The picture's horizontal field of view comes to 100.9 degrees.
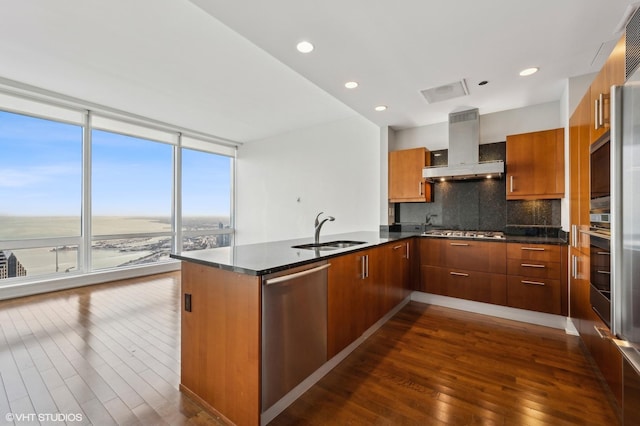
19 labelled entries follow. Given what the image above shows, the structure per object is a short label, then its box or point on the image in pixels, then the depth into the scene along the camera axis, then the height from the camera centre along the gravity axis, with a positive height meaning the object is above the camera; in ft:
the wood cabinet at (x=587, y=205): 4.86 +0.22
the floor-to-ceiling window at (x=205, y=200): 18.85 +0.96
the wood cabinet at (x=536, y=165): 9.51 +1.78
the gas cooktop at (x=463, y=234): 10.46 -0.90
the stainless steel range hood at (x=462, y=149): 10.97 +2.80
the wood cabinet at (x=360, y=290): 6.45 -2.28
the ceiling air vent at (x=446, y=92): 9.05 +4.36
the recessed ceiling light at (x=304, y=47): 6.67 +4.28
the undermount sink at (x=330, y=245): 8.11 -1.06
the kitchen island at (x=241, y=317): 4.54 -2.13
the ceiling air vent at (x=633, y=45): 3.81 +2.52
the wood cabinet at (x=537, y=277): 8.79 -2.23
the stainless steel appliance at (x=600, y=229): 4.90 -0.33
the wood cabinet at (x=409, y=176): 12.30 +1.74
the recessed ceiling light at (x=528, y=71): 8.02 +4.36
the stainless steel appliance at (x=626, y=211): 3.68 +0.03
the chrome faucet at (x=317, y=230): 8.69 -0.58
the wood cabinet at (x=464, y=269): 9.77 -2.22
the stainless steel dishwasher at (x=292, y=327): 4.66 -2.26
